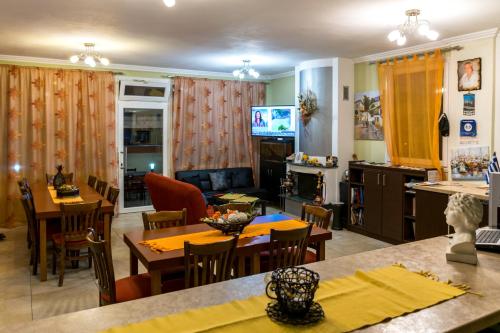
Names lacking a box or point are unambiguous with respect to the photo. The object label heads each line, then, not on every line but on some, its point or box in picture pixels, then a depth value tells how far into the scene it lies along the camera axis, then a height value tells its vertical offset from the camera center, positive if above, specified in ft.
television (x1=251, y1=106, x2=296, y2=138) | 24.77 +1.87
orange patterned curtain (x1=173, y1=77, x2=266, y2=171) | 26.00 +1.82
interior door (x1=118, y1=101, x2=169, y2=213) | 24.99 +0.14
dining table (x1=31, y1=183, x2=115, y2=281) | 13.53 -2.05
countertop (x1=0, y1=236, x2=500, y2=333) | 4.55 -1.87
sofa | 25.50 -1.91
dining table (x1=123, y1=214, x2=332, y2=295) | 8.52 -2.21
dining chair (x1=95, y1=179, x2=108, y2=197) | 18.24 -1.68
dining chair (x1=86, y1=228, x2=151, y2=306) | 8.04 -2.84
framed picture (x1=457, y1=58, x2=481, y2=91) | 16.07 +3.03
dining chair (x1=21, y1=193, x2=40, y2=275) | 14.46 -2.69
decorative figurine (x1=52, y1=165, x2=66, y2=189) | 18.13 -1.28
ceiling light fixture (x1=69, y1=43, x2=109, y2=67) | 18.42 +4.64
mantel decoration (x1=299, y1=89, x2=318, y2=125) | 22.48 +2.52
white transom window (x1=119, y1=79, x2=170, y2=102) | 24.39 +3.57
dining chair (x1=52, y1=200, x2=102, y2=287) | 13.39 -2.59
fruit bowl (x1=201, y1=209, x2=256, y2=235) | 10.15 -1.74
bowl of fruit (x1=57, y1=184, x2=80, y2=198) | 16.35 -1.63
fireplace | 22.98 -1.92
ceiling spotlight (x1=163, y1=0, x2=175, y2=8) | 10.20 +3.65
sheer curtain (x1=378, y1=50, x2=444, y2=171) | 17.60 +1.98
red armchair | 14.29 -1.69
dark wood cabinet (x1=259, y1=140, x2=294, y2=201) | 25.61 -0.77
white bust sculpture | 6.24 -1.07
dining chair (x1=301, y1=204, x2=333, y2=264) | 11.32 -1.89
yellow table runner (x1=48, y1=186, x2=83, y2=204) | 15.58 -1.89
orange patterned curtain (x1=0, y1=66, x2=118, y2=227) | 21.72 +1.31
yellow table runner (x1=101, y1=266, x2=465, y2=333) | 4.48 -1.85
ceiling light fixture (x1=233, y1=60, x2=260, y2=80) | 22.13 +4.32
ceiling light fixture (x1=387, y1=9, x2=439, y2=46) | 12.64 +4.28
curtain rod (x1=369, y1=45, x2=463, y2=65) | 16.69 +4.21
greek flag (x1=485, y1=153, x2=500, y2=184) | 14.79 -0.50
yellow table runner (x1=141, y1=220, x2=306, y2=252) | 9.33 -2.09
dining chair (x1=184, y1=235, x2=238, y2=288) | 8.09 -2.21
